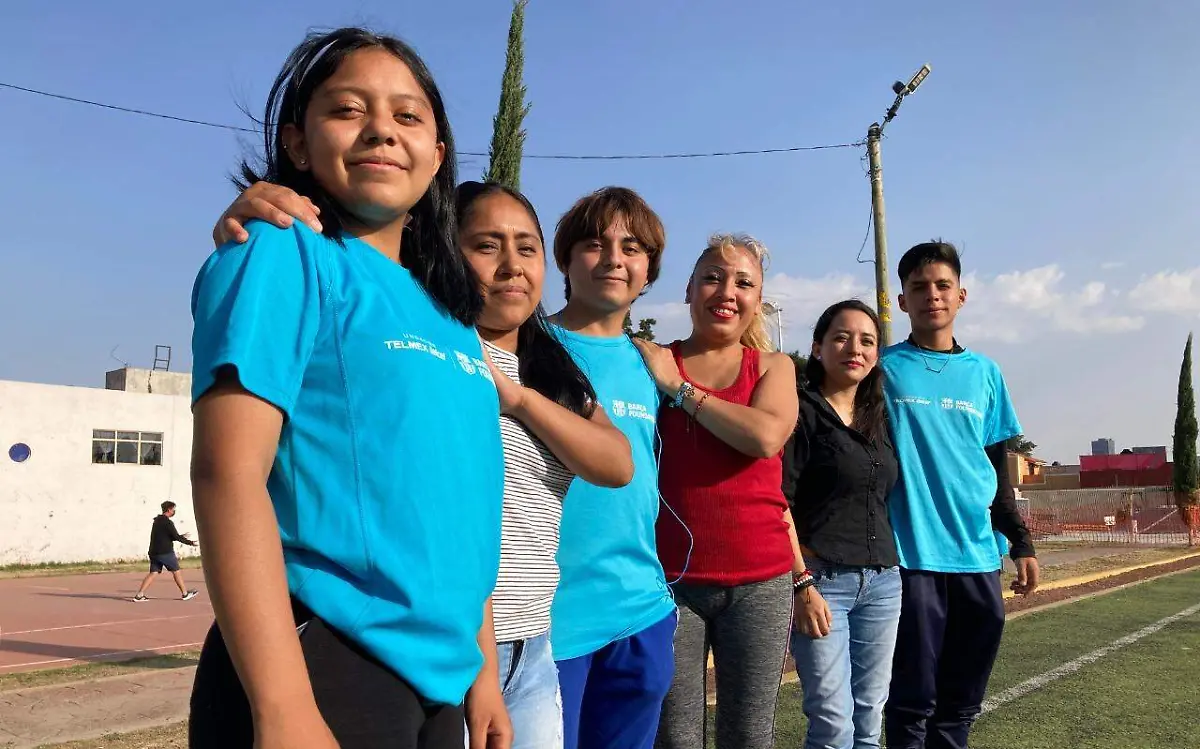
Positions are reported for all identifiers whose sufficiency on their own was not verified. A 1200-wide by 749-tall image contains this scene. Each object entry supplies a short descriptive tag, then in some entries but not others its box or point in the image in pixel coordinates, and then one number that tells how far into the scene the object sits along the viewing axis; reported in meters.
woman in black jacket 3.44
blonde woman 3.02
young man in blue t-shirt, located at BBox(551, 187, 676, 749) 2.53
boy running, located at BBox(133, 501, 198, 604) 16.39
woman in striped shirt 2.16
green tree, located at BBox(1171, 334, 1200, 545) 38.38
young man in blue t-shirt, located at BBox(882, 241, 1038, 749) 3.89
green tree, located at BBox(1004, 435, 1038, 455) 83.32
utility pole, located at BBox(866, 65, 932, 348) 12.80
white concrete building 24.16
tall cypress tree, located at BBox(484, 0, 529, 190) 9.80
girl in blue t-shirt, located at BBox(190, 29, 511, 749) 1.23
